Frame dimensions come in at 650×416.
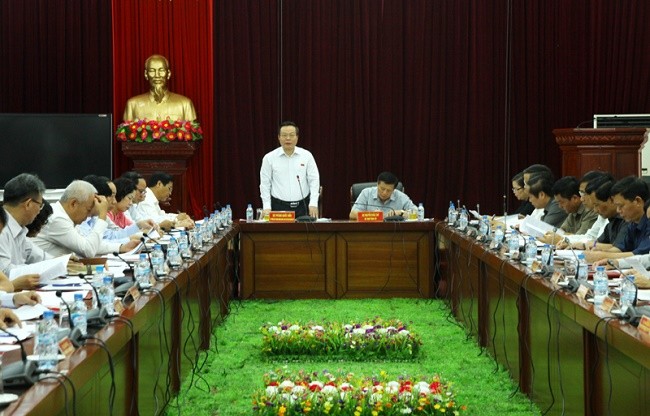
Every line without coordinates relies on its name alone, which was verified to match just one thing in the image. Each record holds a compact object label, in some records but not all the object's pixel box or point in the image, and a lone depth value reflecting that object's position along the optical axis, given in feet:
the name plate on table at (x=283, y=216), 25.67
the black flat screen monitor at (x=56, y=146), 32.37
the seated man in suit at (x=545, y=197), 23.57
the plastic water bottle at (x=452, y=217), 24.82
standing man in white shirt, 27.76
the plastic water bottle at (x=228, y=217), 25.54
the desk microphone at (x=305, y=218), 25.59
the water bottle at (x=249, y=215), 26.46
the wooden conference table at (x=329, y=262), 25.44
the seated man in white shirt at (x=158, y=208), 24.70
